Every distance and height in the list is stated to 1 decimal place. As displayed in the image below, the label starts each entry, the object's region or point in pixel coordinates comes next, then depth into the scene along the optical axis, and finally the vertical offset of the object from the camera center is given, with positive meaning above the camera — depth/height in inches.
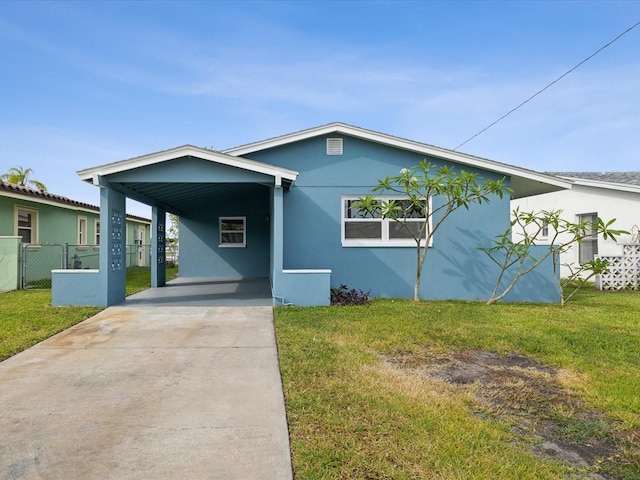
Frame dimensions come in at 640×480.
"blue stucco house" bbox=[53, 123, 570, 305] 370.3 +21.4
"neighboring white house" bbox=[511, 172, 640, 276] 519.8 +51.5
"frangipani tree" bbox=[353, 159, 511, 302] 323.6 +40.1
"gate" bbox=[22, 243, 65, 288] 438.9 -24.5
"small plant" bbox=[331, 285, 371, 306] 332.5 -46.6
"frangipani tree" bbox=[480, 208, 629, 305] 335.9 -12.3
